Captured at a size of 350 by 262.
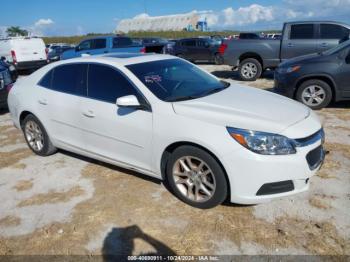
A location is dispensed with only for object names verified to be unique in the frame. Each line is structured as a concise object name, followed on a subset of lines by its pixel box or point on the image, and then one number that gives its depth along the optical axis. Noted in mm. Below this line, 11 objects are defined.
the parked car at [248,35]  21416
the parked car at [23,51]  17047
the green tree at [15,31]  69275
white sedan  3113
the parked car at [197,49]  18344
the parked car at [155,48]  11519
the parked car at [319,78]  6832
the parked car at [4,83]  8087
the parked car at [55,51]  22309
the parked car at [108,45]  14091
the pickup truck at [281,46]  10367
